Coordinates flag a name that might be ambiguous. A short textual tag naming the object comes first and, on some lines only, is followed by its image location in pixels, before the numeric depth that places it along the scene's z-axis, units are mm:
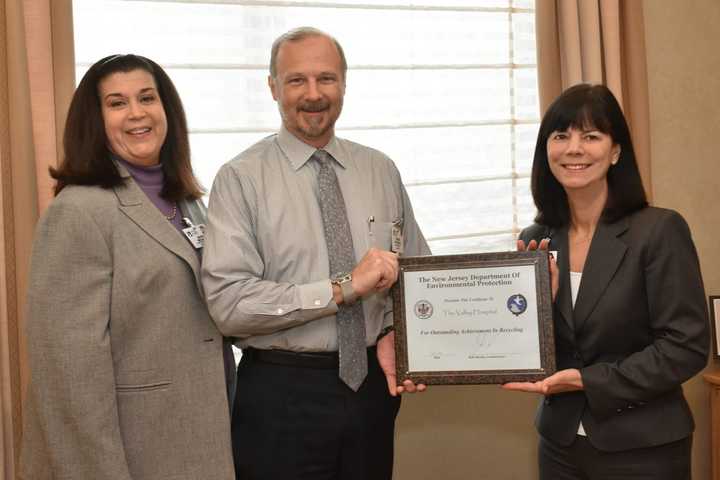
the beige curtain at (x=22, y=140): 2621
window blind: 3027
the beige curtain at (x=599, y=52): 3346
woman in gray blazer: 2027
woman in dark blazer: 2105
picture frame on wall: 3406
